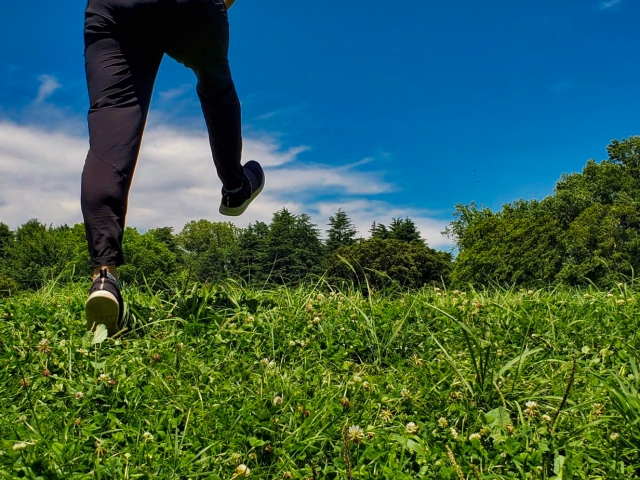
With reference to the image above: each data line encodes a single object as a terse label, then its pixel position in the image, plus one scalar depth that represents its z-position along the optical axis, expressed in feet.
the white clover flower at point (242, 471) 5.40
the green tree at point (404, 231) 214.48
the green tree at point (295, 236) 122.62
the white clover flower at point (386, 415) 6.53
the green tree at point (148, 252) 191.83
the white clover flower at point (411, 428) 6.15
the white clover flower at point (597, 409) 6.40
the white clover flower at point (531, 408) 6.40
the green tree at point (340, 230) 219.61
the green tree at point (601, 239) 133.80
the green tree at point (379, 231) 209.51
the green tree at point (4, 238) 184.55
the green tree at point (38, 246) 165.68
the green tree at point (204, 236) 295.48
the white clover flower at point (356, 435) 5.80
